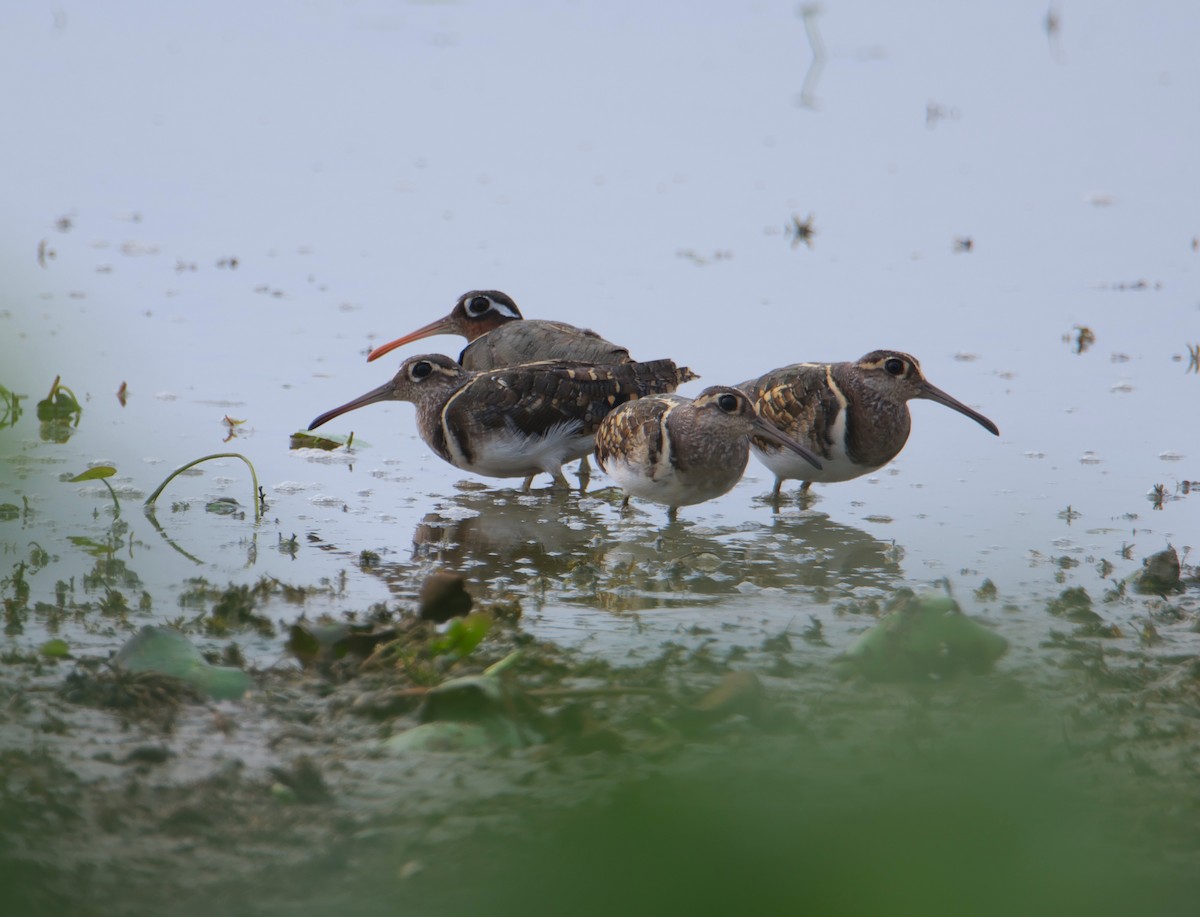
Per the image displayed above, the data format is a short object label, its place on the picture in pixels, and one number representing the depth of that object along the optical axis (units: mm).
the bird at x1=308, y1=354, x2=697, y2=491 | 14305
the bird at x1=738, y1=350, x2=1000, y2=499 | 13828
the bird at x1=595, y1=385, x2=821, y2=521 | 12758
